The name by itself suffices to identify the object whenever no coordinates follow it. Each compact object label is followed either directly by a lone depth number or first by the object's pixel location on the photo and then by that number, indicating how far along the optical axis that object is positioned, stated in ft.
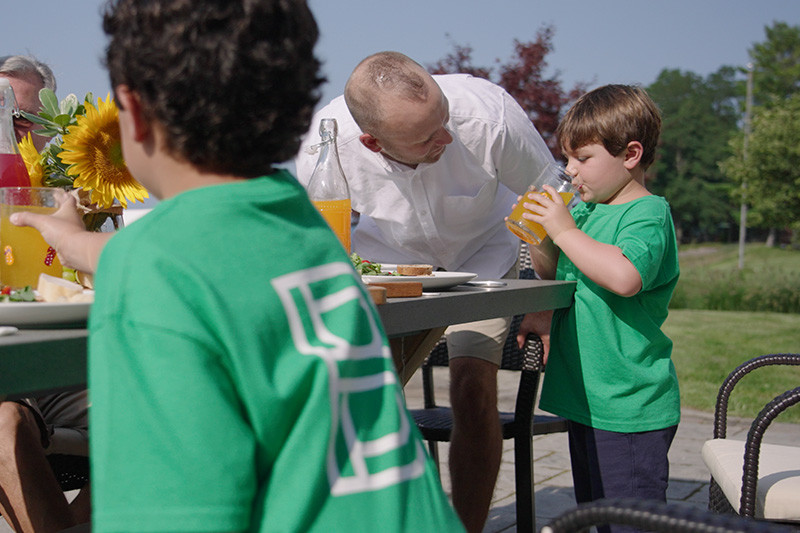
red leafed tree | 44.19
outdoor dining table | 3.19
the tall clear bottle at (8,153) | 5.53
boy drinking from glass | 7.06
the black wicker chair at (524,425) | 8.41
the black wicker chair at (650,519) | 2.99
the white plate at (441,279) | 6.41
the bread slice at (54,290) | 4.31
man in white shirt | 8.96
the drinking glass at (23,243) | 4.84
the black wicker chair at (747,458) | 6.19
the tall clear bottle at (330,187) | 6.75
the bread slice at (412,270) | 6.75
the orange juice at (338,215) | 6.71
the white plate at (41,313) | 3.72
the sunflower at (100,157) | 5.29
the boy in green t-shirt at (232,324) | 2.46
